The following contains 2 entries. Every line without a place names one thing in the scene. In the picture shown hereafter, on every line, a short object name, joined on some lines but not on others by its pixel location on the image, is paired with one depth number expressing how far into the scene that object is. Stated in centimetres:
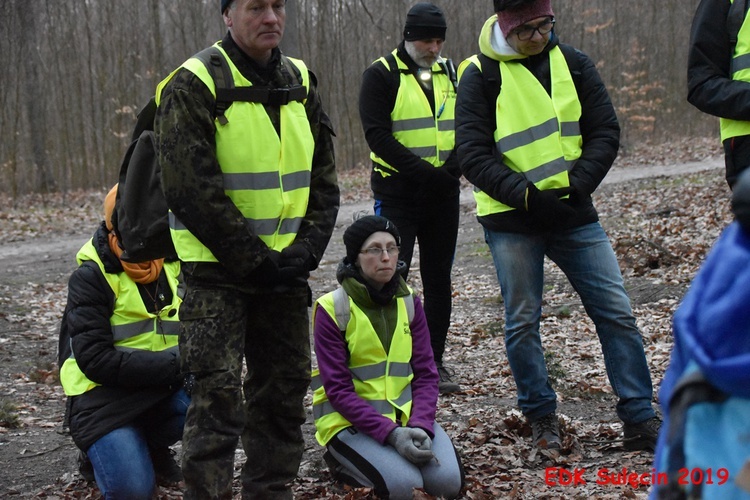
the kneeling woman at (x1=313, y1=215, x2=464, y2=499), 486
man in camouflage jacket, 398
